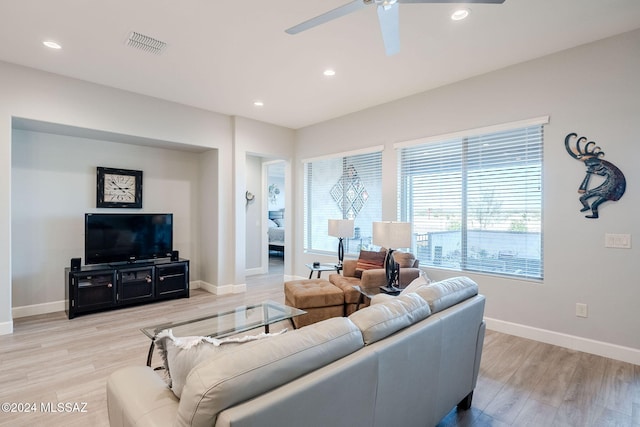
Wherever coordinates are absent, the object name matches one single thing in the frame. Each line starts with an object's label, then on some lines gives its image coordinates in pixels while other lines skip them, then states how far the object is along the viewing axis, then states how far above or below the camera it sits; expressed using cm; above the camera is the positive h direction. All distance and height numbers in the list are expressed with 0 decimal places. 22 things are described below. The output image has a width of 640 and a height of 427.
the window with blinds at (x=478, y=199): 349 +16
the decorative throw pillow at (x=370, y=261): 426 -65
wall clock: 461 +33
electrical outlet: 310 -92
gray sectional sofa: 97 -59
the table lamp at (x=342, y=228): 473 -23
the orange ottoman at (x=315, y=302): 353 -99
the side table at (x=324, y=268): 463 -81
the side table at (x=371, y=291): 325 -83
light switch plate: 290 -25
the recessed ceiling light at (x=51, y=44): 307 +159
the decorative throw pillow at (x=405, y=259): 402 -58
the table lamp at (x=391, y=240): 318 -27
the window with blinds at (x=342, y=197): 505 +26
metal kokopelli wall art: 294 +36
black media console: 405 -100
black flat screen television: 431 -37
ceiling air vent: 298 +159
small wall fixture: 668 +30
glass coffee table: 247 -92
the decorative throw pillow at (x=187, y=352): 119 -53
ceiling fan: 201 +131
